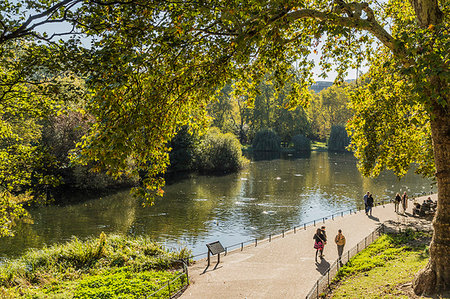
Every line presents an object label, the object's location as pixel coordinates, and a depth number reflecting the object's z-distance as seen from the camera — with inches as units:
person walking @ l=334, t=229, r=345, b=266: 540.4
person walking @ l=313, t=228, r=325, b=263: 534.9
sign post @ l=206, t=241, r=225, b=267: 518.2
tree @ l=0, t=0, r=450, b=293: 249.3
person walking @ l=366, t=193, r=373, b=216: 903.1
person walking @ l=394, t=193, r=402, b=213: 894.4
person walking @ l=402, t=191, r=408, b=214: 894.4
